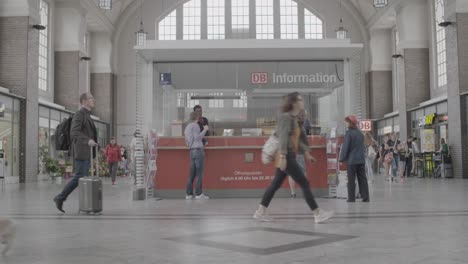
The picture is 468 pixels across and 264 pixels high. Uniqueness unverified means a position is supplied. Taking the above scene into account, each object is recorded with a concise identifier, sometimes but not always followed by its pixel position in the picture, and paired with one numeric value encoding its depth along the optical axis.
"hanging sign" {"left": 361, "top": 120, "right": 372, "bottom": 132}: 24.87
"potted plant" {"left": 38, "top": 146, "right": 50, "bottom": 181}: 22.25
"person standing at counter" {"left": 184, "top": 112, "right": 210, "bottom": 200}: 9.98
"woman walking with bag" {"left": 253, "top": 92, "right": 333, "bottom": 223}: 6.07
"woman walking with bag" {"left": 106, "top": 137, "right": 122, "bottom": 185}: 16.45
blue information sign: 11.52
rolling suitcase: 7.26
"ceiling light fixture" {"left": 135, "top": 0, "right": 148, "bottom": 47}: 20.12
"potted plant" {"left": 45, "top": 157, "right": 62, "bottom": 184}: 21.05
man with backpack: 7.41
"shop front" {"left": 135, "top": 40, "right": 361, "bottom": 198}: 11.29
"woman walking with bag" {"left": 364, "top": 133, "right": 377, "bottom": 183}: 14.98
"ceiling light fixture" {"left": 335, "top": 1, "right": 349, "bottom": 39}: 21.28
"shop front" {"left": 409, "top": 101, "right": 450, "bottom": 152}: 23.28
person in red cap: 9.11
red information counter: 10.62
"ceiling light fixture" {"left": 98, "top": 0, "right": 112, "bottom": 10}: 17.61
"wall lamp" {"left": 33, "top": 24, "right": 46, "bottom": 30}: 20.50
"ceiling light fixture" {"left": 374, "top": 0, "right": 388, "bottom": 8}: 16.93
